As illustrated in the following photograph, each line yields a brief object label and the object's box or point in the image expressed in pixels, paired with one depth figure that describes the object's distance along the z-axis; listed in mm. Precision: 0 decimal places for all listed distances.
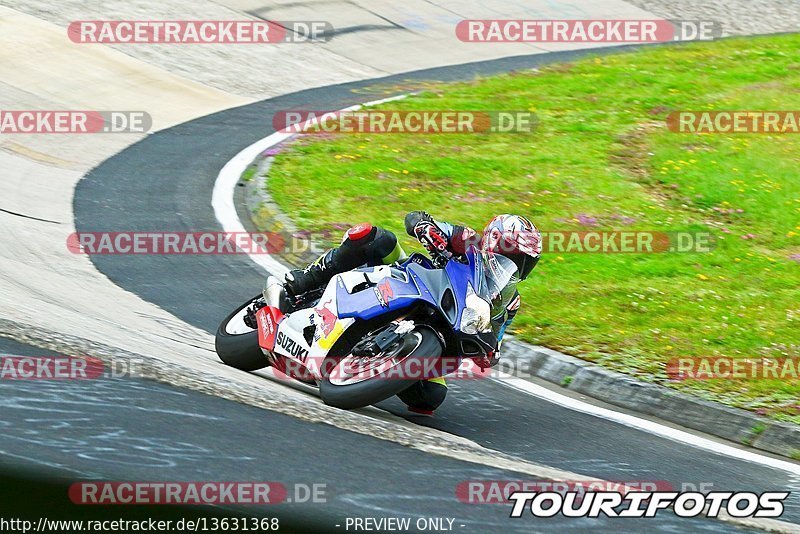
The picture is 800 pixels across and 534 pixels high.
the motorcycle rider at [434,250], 15523
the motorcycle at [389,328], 14664
